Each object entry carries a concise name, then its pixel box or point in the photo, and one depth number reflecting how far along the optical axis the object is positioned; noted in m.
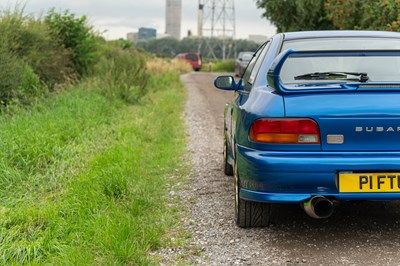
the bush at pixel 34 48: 12.96
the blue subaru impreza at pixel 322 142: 3.80
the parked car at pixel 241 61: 29.46
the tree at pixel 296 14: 22.67
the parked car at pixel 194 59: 47.94
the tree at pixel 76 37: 16.53
